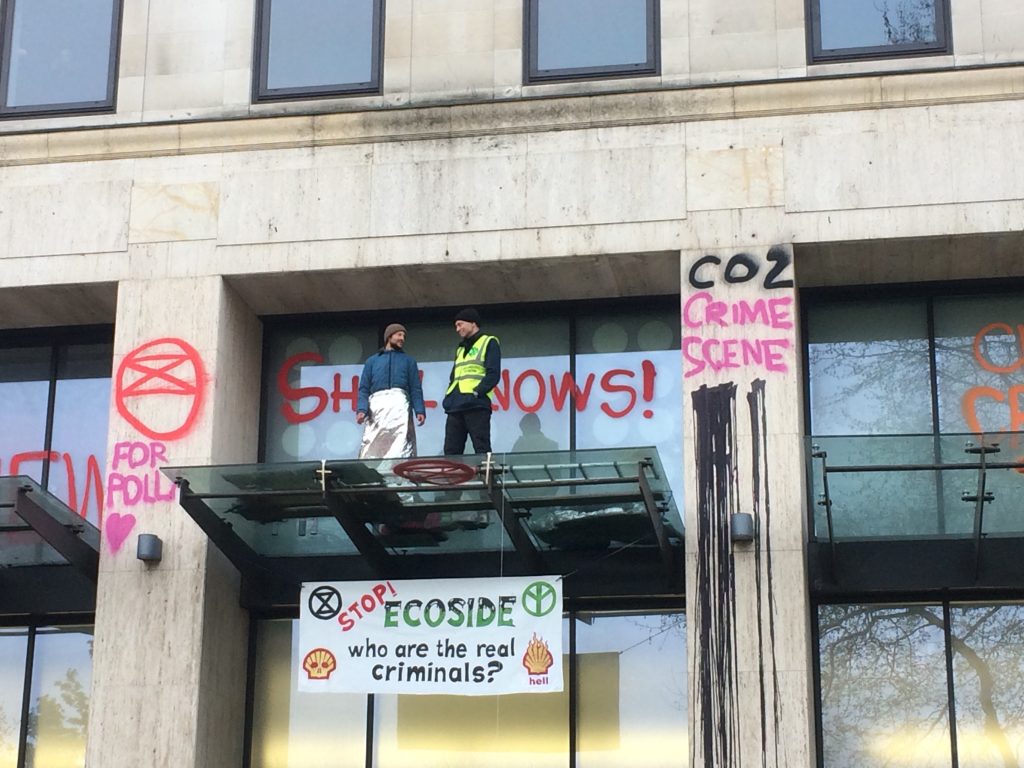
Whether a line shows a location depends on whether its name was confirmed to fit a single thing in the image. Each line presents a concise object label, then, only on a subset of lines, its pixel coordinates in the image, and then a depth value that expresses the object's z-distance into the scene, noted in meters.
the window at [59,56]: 18.56
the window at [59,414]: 18.20
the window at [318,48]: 18.03
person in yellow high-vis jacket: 16.38
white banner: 15.79
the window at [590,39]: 17.50
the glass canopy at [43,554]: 15.98
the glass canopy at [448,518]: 15.13
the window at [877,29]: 16.98
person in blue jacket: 16.41
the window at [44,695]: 17.45
